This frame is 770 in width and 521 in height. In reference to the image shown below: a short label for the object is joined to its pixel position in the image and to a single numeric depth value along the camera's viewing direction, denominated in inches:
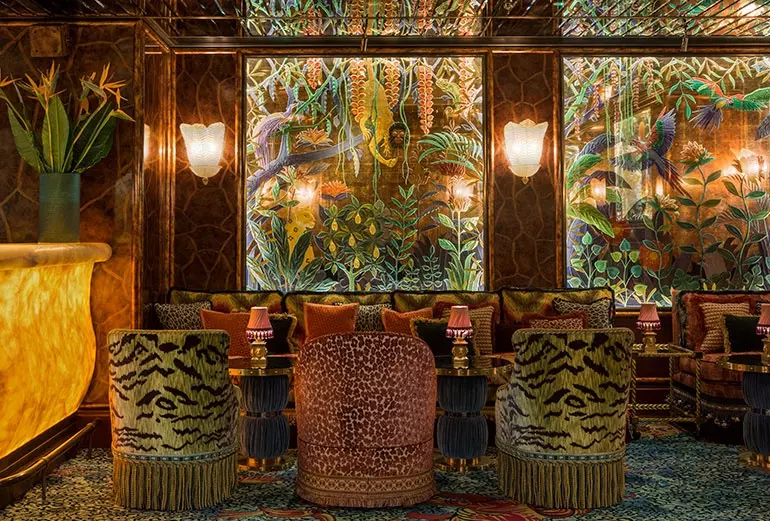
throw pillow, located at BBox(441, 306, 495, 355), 229.1
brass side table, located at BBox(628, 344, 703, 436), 216.4
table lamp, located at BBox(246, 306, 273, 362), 178.4
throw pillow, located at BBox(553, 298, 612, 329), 234.5
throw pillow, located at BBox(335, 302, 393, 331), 240.1
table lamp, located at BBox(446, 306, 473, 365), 177.5
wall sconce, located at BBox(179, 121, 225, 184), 252.5
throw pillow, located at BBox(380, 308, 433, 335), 227.3
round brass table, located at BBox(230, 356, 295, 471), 184.7
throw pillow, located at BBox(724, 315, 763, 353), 219.9
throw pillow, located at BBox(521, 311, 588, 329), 221.6
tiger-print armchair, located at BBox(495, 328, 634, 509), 148.9
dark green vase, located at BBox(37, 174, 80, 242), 193.0
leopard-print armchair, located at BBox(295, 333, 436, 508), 146.4
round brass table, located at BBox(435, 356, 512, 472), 182.4
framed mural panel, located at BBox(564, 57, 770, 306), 262.8
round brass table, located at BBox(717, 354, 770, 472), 183.2
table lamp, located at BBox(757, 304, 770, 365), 183.9
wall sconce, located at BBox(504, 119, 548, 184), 253.9
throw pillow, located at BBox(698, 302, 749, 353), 231.6
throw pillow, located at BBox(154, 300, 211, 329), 231.5
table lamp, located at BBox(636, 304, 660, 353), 219.8
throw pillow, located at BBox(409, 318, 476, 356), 207.9
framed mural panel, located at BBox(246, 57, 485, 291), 259.4
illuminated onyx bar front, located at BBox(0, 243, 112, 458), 150.9
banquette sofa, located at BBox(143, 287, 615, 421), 239.1
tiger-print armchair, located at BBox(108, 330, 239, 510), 150.6
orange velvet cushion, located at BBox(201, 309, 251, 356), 219.5
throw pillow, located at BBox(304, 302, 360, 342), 231.1
